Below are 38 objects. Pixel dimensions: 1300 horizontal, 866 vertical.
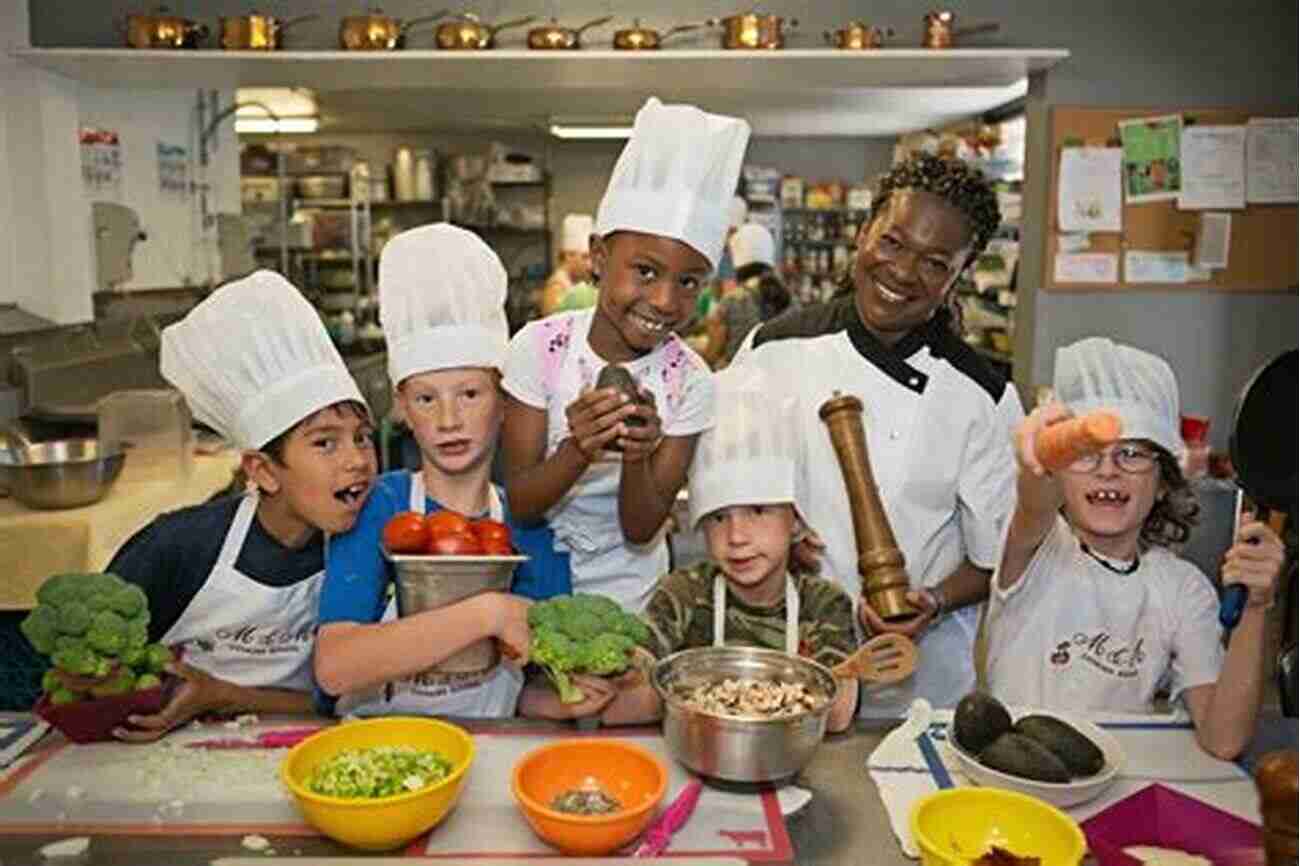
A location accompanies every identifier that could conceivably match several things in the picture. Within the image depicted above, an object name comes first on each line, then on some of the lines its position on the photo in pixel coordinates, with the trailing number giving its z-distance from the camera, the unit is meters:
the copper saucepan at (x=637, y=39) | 3.51
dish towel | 1.25
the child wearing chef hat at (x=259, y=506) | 1.52
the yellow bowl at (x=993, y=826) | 1.12
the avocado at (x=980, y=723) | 1.30
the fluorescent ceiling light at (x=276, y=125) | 6.52
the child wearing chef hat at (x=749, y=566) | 1.55
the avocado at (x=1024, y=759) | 1.24
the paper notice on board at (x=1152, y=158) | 3.55
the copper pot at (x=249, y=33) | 3.50
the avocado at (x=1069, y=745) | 1.27
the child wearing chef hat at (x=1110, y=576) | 1.64
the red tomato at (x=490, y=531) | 1.40
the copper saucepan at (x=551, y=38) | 3.51
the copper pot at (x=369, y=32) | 3.51
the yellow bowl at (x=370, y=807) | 1.12
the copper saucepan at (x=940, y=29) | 3.46
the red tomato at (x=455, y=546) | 1.36
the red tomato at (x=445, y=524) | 1.37
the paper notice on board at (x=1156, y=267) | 3.63
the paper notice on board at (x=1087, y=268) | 3.62
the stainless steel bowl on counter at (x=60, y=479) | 2.74
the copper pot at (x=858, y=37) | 3.47
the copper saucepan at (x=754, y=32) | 3.46
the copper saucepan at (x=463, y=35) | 3.52
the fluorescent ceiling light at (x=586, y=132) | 7.10
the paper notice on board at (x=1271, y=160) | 3.54
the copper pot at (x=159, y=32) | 3.51
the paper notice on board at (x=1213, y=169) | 3.55
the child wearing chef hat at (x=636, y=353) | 1.55
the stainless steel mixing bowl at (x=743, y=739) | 1.22
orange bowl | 1.13
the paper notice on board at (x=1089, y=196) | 3.59
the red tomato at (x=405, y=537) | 1.37
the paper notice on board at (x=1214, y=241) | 3.58
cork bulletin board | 3.56
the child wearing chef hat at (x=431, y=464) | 1.41
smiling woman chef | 1.73
